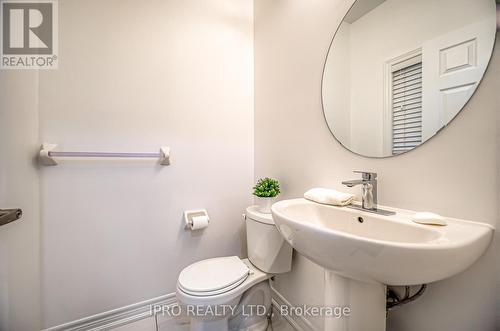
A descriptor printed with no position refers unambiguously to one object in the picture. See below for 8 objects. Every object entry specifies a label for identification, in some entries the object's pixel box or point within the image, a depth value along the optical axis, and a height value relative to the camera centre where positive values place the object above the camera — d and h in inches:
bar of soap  23.4 -6.6
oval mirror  24.4 +14.4
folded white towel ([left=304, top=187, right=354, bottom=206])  33.0 -5.7
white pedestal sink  17.6 -8.9
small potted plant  49.1 -7.4
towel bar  40.7 +1.9
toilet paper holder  54.2 -14.6
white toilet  38.0 -24.4
